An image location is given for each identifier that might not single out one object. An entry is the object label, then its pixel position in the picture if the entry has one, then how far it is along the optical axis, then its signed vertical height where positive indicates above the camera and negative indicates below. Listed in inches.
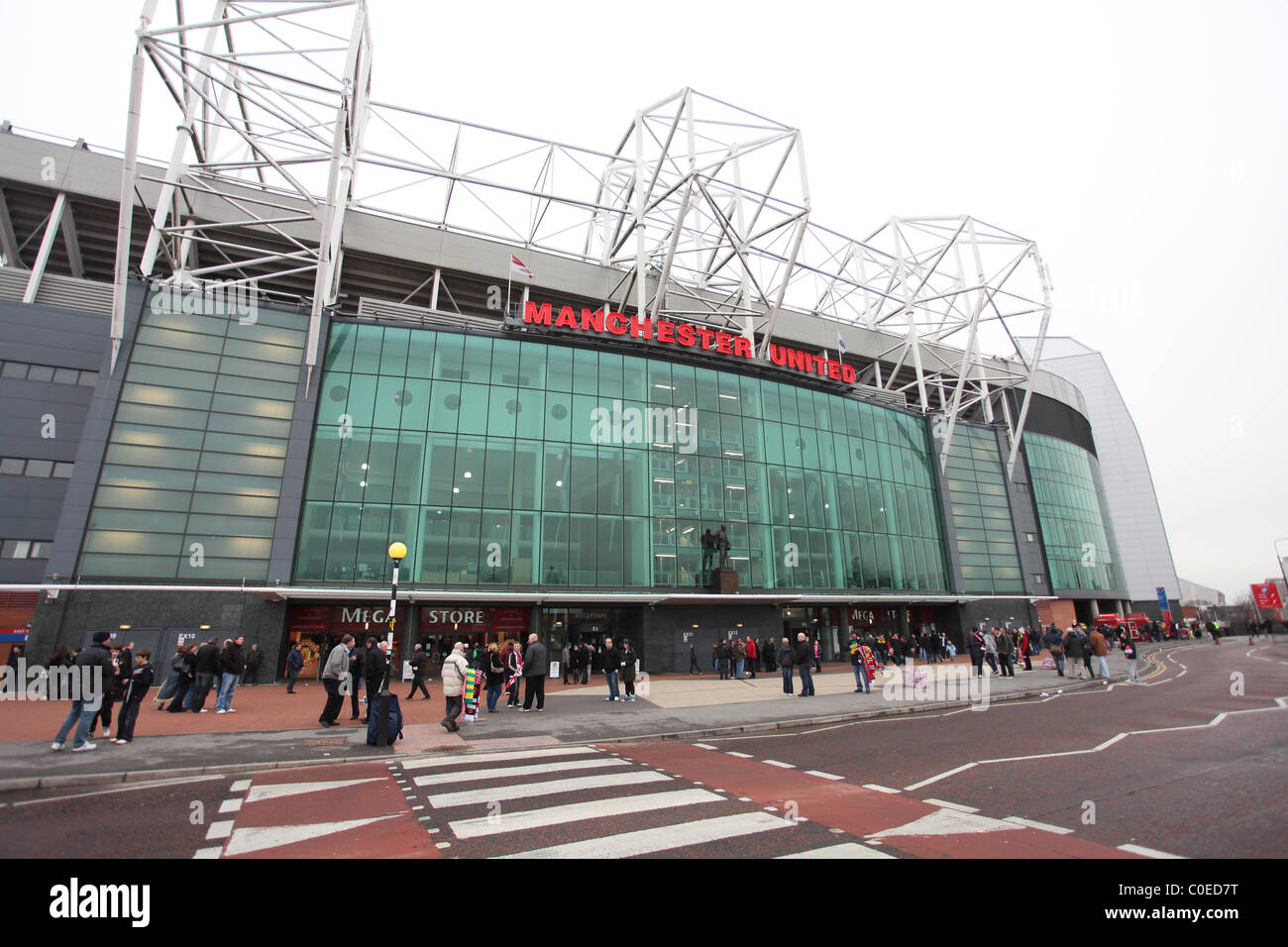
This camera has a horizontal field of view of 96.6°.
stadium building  954.7 +392.9
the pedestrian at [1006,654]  933.2 -48.9
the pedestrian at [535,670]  620.4 -43.5
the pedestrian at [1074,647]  877.2 -36.7
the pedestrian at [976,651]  807.1 -38.1
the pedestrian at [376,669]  470.6 -30.4
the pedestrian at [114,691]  432.8 -42.7
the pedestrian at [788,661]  757.9 -45.0
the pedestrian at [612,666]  717.9 -46.1
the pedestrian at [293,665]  818.2 -46.7
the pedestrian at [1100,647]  815.1 -34.4
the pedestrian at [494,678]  625.6 -51.4
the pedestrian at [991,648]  1031.2 -49.5
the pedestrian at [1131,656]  832.3 -50.1
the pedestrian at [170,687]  611.5 -57.4
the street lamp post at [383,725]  438.3 -70.0
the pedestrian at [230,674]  598.5 -42.2
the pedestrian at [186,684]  603.5 -54.2
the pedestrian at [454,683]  505.4 -45.8
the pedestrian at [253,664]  882.1 -47.6
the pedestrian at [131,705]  430.9 -52.5
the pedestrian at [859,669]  774.5 -57.0
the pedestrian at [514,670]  661.3 -47.5
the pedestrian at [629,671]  732.7 -53.4
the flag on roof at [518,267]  1312.7 +800.8
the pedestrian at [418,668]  743.1 -48.1
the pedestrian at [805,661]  722.2 -43.1
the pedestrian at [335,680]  512.7 -41.9
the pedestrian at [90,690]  399.2 -38.3
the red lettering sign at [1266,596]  2214.2 +89.6
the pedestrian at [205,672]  597.6 -39.9
